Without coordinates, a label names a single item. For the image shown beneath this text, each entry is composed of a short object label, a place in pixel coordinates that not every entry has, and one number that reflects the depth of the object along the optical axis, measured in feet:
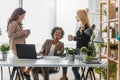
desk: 10.86
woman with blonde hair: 14.47
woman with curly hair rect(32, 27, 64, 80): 14.28
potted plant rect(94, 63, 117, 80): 12.41
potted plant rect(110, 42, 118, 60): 11.77
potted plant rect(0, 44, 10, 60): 11.98
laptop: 12.14
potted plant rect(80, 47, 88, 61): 11.52
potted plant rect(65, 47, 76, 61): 11.75
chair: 14.19
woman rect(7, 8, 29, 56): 15.07
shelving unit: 12.23
